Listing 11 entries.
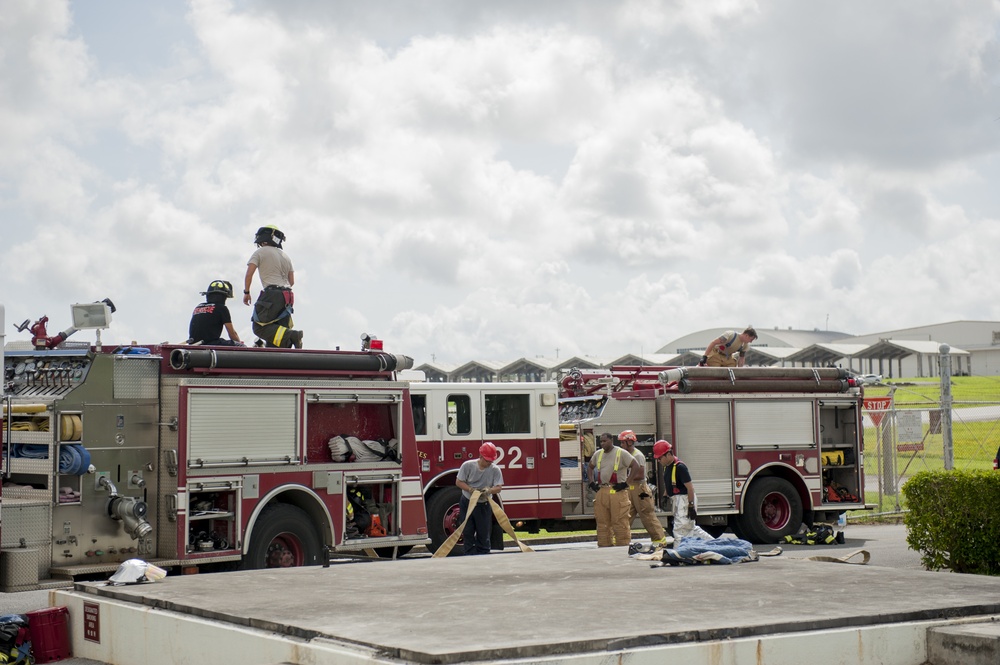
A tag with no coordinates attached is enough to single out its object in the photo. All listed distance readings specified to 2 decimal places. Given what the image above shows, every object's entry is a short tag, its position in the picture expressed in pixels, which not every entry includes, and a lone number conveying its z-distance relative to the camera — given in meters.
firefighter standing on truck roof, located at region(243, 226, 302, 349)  13.44
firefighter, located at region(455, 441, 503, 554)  14.30
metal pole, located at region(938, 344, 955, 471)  21.08
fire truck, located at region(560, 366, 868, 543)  17.94
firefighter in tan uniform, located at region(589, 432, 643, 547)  15.38
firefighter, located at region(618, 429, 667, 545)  15.55
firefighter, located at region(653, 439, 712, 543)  15.16
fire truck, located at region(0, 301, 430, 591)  10.86
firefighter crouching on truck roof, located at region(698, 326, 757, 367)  19.33
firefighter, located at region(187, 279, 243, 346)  12.86
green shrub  12.18
